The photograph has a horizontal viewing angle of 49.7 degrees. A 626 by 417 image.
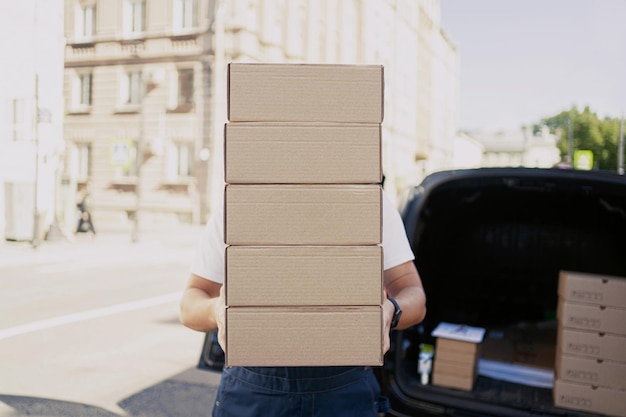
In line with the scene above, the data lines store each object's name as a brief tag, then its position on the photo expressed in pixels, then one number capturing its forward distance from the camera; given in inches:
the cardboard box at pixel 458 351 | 150.1
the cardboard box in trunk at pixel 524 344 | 166.9
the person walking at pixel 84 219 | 768.3
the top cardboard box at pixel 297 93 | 68.6
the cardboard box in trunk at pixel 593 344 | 135.6
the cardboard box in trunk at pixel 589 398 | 132.6
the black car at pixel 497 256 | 124.8
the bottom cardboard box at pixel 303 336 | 69.1
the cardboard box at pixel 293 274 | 68.8
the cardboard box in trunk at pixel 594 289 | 137.0
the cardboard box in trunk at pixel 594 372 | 134.6
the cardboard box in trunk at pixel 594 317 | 135.9
